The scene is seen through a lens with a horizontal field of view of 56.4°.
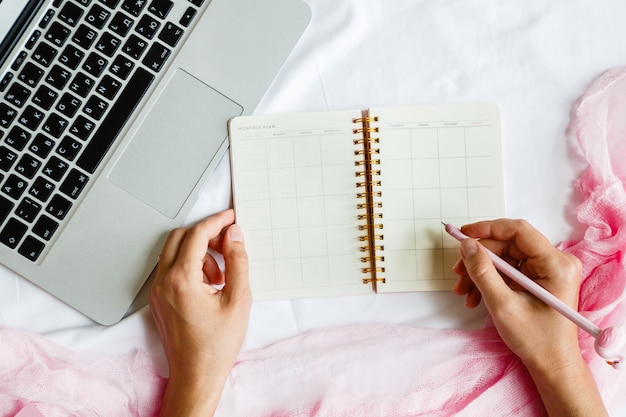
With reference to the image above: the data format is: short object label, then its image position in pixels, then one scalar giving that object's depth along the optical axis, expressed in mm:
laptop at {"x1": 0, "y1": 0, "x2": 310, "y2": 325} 673
